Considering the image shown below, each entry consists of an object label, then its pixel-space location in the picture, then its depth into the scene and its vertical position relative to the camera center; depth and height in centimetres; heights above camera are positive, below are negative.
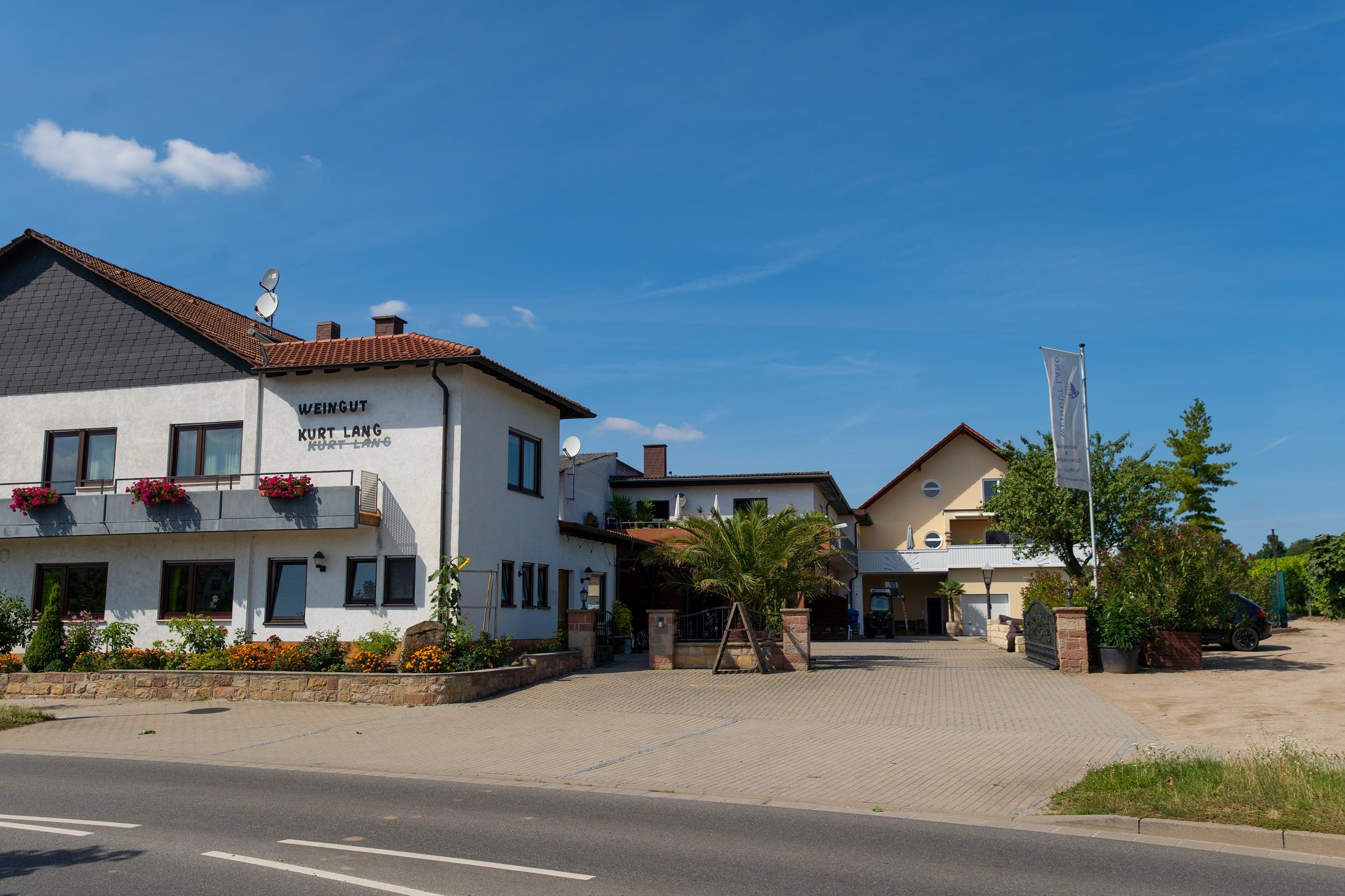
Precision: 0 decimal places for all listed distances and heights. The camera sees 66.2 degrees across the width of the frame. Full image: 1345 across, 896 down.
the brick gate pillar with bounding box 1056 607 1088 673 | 1966 -102
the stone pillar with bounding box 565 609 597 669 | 2209 -102
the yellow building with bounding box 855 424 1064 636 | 4566 +264
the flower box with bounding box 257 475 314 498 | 2044 +194
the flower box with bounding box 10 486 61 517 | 2194 +187
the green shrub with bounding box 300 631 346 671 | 1903 -126
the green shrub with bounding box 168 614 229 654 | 2080 -96
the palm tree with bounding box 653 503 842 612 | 2097 +63
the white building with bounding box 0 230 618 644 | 2084 +265
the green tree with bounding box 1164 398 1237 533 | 4338 +472
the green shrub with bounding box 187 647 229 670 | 1939 -140
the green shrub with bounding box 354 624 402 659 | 1977 -109
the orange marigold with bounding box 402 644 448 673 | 1814 -132
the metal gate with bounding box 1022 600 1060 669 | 2072 -106
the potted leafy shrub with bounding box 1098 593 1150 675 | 1933 -90
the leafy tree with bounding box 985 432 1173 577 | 2447 +202
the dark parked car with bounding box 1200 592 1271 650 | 2497 -104
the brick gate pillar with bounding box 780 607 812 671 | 2070 -111
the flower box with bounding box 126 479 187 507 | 2095 +189
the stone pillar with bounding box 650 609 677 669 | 2123 -110
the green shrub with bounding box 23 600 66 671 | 2034 -114
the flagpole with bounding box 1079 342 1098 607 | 2209 +433
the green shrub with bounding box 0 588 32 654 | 2128 -77
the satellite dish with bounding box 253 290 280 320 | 2547 +686
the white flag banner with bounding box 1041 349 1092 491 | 2155 +349
